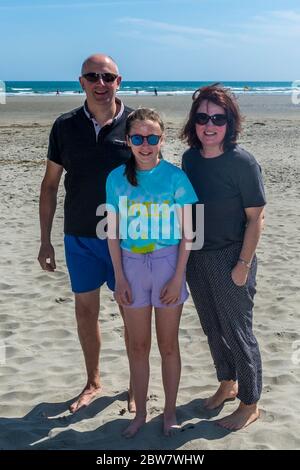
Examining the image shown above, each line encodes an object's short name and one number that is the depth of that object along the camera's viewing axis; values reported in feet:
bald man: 11.43
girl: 10.25
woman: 10.36
